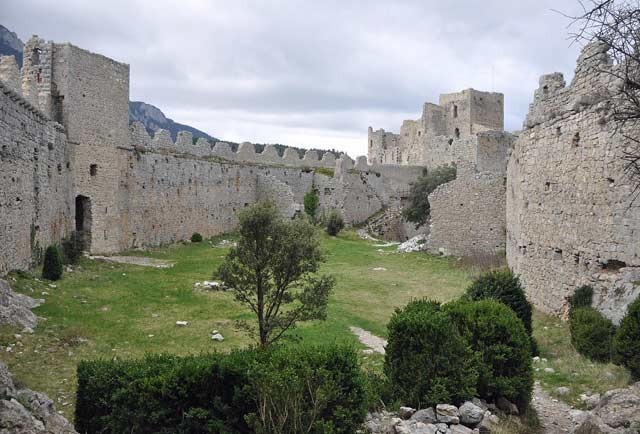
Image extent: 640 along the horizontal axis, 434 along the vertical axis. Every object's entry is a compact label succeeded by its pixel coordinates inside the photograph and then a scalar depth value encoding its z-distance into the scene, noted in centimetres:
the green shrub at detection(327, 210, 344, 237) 3319
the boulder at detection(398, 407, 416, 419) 708
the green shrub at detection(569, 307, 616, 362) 947
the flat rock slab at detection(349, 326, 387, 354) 1211
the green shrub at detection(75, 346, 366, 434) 604
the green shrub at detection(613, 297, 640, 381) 788
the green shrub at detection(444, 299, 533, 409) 777
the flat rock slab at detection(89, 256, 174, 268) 2089
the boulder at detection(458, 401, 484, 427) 691
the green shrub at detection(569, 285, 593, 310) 1100
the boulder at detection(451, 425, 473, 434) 652
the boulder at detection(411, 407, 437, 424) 687
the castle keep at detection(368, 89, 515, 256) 2366
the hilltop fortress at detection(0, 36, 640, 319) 1117
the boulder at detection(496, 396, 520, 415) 768
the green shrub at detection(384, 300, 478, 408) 733
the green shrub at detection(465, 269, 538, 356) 1073
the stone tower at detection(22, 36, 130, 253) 2066
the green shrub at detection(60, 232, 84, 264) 1906
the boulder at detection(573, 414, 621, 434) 598
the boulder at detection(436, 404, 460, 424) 685
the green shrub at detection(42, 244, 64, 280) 1589
